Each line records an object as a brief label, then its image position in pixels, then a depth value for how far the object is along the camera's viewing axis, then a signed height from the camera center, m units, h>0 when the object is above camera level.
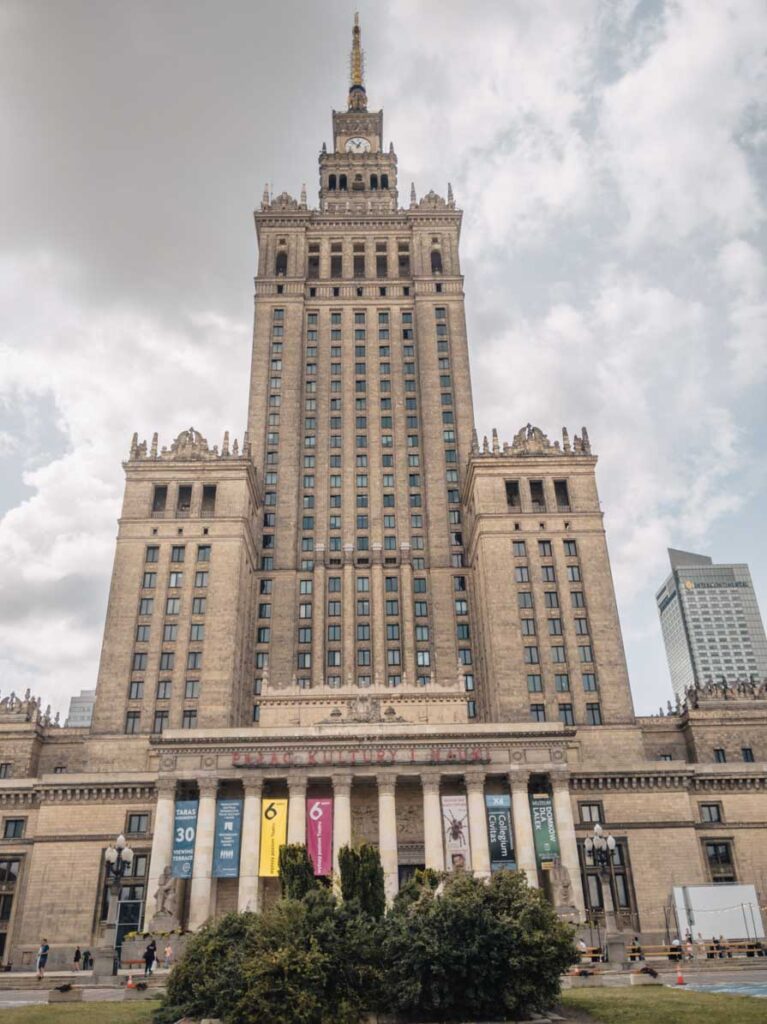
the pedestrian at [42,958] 42.69 -1.31
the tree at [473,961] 25.03 -1.14
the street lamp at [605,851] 42.77 +3.17
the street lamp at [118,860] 39.78 +3.08
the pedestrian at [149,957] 40.72 -1.31
